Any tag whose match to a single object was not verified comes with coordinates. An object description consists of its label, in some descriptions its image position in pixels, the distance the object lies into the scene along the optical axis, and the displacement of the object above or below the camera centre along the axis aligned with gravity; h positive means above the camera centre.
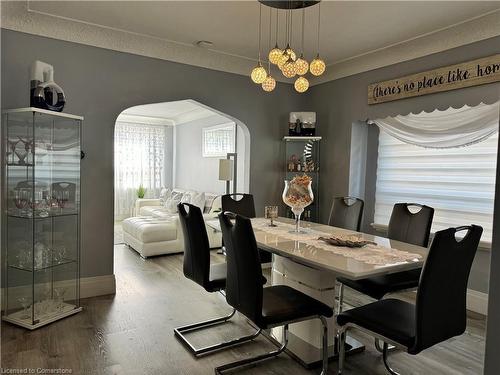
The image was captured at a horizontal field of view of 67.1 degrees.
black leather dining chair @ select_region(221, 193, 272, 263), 3.69 -0.38
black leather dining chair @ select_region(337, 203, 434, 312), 2.62 -0.52
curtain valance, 3.35 +0.48
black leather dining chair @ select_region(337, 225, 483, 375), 1.80 -0.66
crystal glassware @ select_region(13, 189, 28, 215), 3.09 -0.33
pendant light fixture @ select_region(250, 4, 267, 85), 2.92 +0.73
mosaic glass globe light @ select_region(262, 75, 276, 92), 3.08 +0.71
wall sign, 3.26 +0.92
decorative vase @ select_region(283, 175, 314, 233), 2.90 -0.18
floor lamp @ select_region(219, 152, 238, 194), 5.49 -0.03
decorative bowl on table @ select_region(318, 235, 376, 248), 2.50 -0.48
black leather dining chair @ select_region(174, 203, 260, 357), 2.65 -0.69
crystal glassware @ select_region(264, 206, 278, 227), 3.27 -0.38
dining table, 2.07 -0.50
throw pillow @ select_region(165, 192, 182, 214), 6.61 -0.65
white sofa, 5.22 -0.97
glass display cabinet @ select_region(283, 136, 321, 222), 4.95 +0.10
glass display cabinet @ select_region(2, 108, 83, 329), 3.07 -0.42
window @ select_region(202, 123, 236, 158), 6.52 +0.51
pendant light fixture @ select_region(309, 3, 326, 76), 2.80 +0.78
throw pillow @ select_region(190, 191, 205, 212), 6.11 -0.53
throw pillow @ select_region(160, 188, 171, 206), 7.35 -0.58
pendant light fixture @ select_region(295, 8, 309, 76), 2.79 +0.78
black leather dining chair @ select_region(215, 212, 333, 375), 2.07 -0.75
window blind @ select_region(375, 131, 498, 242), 3.49 -0.05
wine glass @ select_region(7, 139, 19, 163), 3.07 +0.13
